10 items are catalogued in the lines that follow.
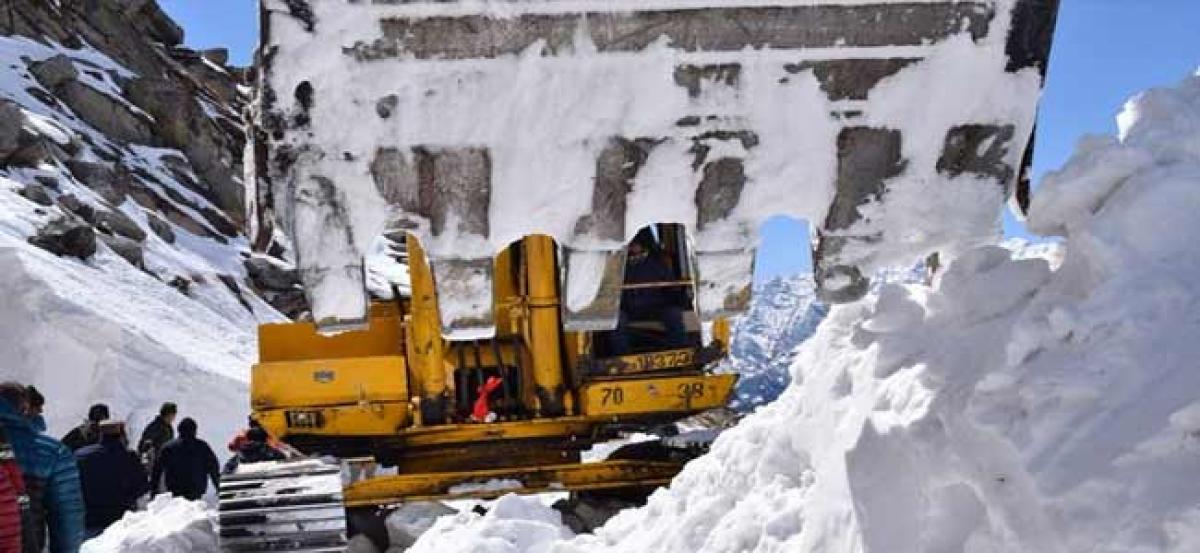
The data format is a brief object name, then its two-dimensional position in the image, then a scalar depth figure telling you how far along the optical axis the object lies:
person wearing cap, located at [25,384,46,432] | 5.72
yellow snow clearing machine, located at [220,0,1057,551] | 3.60
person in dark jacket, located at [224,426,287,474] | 8.75
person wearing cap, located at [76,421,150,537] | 9.19
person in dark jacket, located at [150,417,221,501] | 10.34
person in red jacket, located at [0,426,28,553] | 5.15
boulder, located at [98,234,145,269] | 24.66
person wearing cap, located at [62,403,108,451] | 10.91
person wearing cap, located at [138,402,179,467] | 12.35
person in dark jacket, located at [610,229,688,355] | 8.55
